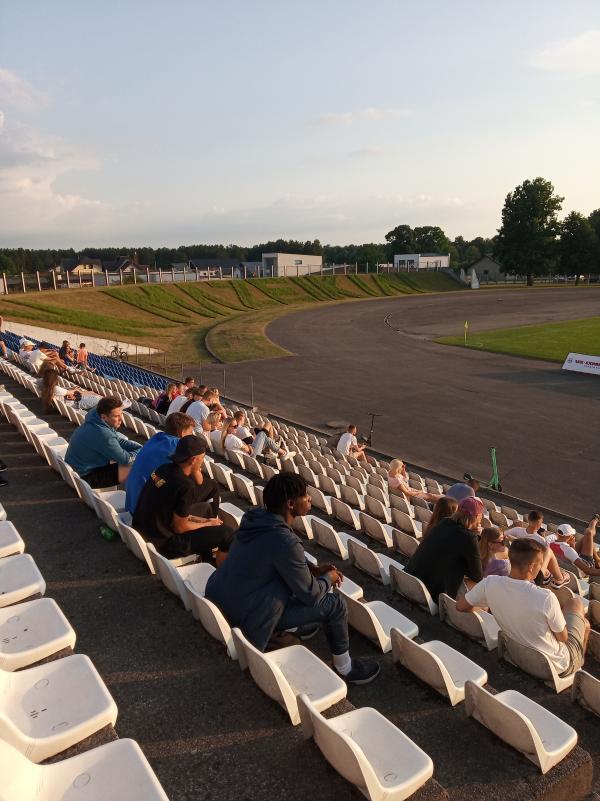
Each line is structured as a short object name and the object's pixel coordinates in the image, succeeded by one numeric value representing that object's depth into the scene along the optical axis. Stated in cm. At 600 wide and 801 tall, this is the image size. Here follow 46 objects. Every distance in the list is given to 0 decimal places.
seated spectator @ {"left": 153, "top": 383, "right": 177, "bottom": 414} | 1484
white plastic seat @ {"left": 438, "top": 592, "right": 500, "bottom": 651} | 509
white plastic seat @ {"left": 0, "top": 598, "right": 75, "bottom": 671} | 380
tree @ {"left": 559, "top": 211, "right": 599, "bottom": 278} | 10175
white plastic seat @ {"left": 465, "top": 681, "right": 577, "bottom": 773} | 348
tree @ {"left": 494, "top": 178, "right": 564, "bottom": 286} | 10375
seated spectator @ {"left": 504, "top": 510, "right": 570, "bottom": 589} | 670
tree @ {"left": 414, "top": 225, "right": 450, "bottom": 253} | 16250
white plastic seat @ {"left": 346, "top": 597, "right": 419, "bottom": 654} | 472
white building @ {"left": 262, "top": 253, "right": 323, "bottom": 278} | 9894
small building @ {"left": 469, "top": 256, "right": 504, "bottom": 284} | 12676
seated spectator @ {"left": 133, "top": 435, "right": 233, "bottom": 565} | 564
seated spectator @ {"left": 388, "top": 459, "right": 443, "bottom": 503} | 1143
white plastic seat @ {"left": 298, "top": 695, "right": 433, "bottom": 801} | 298
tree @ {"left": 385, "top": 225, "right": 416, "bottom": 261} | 15491
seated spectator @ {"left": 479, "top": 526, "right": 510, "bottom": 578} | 660
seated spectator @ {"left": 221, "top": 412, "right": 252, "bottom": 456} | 1193
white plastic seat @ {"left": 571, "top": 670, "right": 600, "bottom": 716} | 423
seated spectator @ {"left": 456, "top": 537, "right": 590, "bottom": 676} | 448
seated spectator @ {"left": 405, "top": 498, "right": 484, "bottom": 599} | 571
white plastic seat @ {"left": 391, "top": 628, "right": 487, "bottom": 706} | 408
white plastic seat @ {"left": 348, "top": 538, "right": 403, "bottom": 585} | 635
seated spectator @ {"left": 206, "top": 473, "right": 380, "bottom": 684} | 405
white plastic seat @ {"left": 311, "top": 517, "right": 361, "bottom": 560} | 707
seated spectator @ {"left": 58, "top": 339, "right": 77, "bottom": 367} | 2219
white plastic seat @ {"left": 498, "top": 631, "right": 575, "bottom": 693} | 452
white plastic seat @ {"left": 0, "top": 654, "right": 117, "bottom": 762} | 307
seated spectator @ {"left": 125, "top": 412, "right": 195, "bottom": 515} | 617
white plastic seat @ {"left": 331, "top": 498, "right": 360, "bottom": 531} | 871
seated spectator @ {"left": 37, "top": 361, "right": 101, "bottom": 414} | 1270
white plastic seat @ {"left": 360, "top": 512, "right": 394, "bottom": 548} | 812
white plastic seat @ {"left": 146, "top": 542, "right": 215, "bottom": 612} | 502
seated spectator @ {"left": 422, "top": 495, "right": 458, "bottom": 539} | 658
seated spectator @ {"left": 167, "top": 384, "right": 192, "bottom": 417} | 1359
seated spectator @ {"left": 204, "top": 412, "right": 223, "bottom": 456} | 1255
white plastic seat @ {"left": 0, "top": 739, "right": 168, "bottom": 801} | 265
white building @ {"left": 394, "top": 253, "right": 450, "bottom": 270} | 11819
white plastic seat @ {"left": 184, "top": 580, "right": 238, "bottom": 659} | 424
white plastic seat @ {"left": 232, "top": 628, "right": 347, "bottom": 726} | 367
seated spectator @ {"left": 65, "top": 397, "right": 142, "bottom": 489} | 743
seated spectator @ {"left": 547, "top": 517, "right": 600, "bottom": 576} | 895
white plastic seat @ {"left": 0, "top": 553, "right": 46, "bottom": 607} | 444
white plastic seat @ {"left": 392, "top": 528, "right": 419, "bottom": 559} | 751
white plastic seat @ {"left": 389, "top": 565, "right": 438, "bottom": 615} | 566
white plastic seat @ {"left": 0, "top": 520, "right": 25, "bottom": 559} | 510
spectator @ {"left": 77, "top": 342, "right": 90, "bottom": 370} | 2387
